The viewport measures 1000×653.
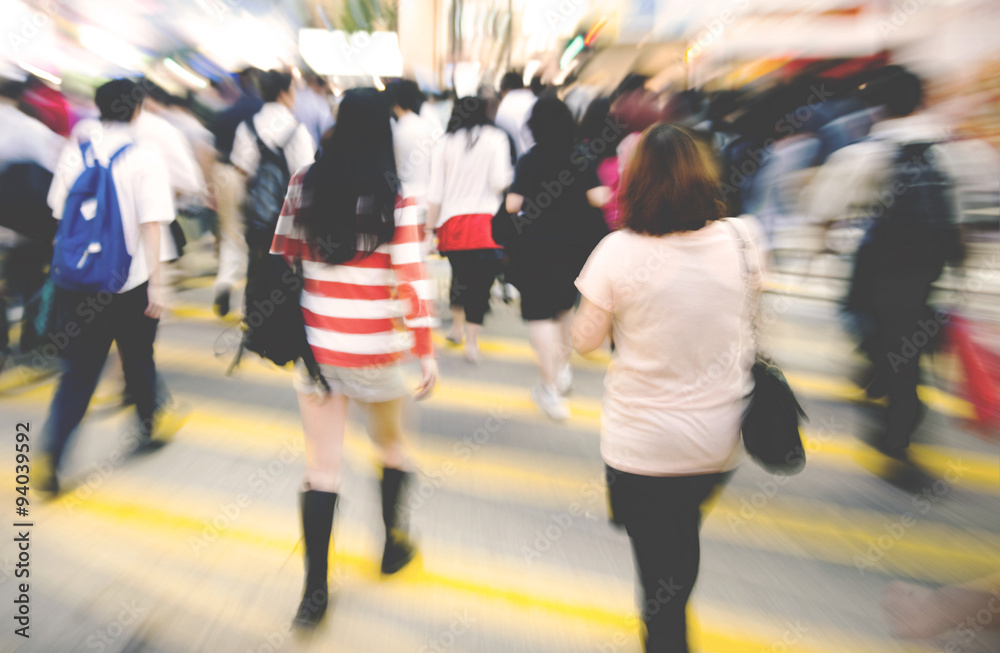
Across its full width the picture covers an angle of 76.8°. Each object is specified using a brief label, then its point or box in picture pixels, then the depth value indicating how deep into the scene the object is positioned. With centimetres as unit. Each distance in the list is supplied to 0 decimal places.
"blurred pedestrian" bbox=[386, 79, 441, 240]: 597
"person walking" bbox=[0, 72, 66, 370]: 382
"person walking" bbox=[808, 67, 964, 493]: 301
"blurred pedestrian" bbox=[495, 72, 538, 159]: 659
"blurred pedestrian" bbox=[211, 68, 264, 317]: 479
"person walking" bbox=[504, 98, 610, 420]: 375
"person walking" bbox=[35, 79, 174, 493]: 295
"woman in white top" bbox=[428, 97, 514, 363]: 448
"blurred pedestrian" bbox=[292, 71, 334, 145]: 727
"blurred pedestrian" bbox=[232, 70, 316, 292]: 440
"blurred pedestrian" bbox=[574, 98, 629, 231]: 461
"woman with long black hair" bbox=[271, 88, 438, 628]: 201
